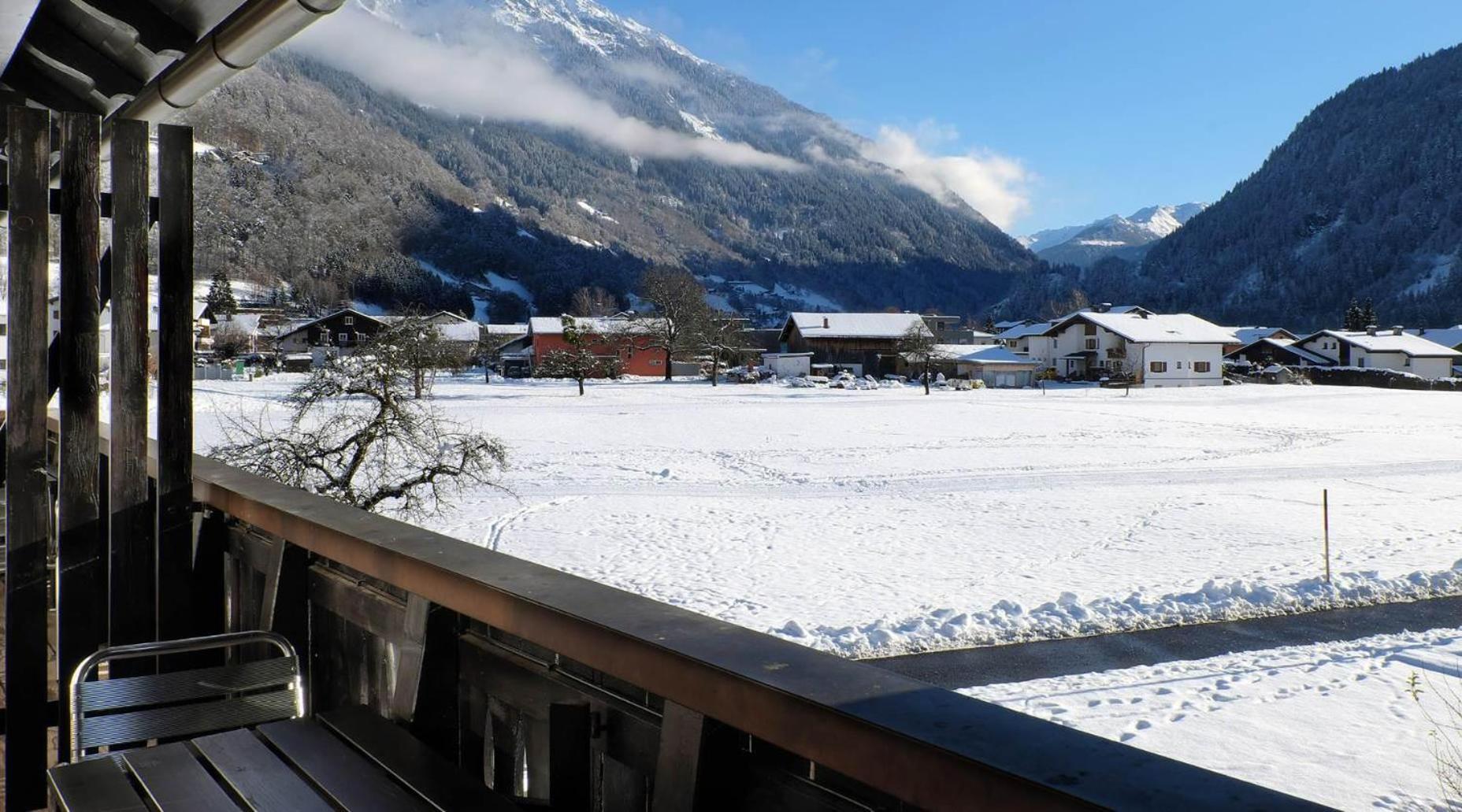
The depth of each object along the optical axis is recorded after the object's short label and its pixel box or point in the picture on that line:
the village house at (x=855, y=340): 73.75
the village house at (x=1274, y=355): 77.25
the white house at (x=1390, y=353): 73.88
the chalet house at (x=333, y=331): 77.44
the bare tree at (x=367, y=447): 13.58
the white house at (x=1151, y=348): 66.12
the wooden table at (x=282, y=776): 1.77
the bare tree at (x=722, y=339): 61.38
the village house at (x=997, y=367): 67.62
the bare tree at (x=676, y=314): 62.28
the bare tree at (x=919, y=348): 60.59
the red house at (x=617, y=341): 65.06
